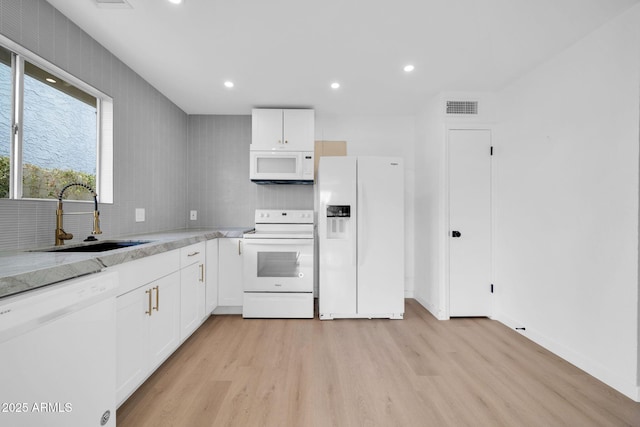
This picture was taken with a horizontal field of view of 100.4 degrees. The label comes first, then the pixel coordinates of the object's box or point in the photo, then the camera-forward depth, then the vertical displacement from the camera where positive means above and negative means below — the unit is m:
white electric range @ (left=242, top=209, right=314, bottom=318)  2.73 -0.63
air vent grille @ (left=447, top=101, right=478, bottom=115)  2.78 +1.13
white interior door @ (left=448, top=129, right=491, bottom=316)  2.78 -0.06
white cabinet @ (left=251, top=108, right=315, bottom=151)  3.08 +1.01
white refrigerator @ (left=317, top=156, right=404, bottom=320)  2.76 -0.25
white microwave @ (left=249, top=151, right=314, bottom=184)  3.05 +0.57
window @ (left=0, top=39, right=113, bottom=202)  1.46 +0.54
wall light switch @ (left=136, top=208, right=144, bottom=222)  2.45 +0.00
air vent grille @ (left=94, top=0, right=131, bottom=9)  1.58 +1.27
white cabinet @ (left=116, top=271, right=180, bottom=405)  1.40 -0.70
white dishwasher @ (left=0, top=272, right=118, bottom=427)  0.75 -0.46
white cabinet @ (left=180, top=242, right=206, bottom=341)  2.07 -0.61
